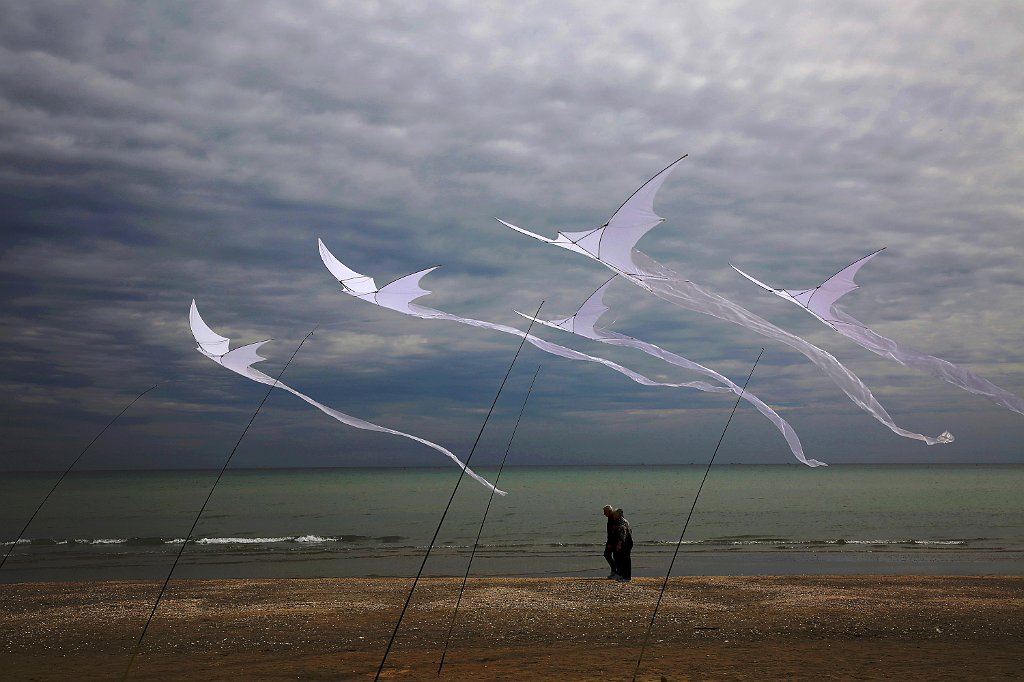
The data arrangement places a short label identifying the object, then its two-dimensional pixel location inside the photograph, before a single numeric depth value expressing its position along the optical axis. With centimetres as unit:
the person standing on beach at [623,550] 1534
